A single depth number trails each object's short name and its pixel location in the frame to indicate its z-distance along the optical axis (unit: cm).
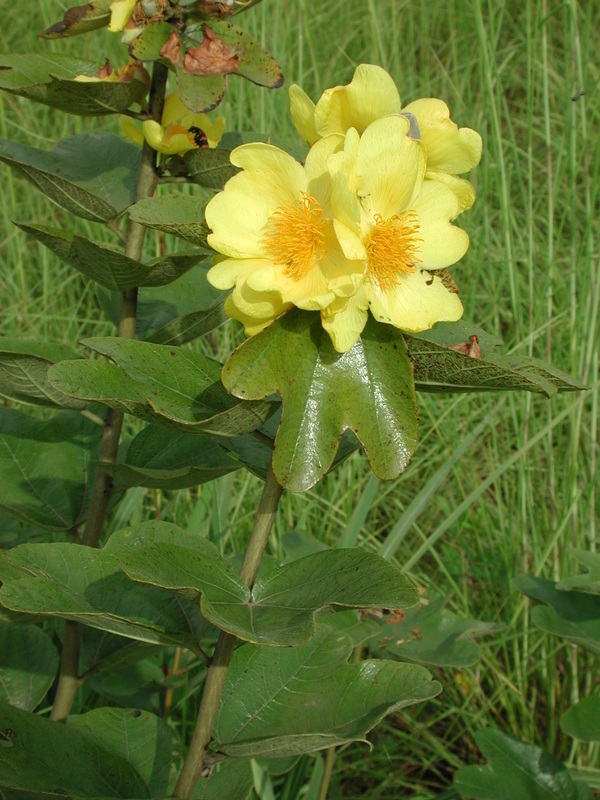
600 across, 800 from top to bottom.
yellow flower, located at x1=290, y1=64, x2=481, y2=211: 75
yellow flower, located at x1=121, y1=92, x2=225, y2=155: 104
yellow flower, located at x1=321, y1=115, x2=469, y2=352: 70
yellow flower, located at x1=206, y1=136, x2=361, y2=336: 72
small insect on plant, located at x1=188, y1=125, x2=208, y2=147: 106
